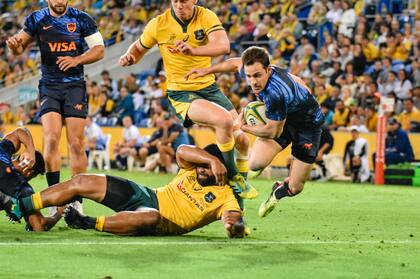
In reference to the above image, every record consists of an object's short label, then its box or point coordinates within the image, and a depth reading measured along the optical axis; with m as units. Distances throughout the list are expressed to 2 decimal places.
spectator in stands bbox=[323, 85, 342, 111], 21.98
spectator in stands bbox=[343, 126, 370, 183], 20.59
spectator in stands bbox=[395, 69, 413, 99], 21.53
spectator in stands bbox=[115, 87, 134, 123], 25.67
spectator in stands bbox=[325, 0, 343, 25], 24.76
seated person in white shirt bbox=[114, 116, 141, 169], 24.03
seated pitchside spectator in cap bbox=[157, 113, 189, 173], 22.23
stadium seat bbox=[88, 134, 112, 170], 24.64
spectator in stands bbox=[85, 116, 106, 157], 24.80
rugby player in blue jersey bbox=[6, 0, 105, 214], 11.04
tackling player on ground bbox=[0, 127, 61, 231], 9.47
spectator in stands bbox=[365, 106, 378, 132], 21.48
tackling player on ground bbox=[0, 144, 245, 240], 8.95
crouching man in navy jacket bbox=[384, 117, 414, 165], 20.22
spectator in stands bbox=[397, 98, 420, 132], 20.94
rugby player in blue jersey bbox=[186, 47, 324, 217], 9.84
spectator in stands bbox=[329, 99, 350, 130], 21.75
